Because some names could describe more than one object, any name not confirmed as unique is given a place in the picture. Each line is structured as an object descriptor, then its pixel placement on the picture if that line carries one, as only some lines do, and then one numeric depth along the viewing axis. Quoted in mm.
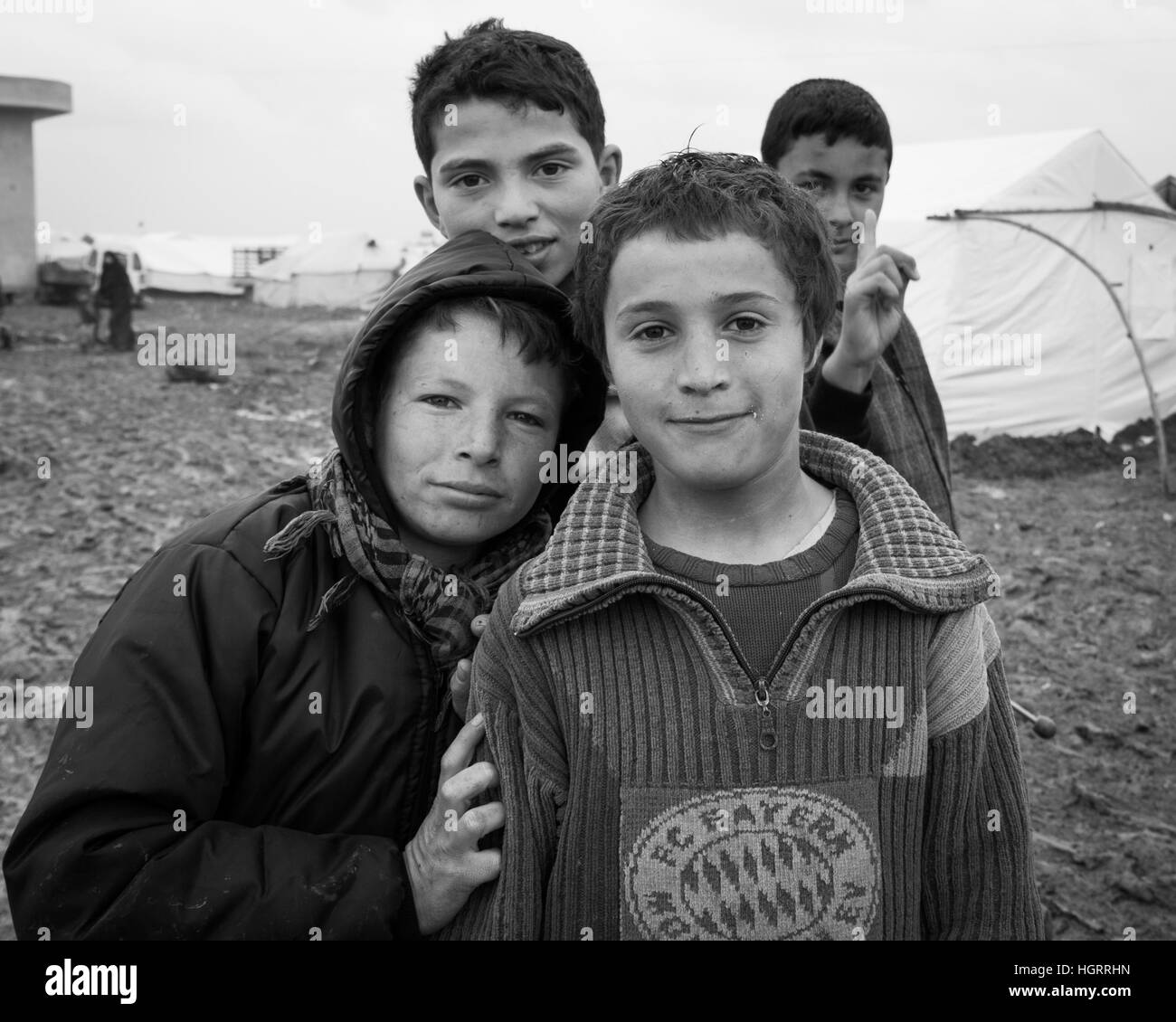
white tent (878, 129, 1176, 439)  10227
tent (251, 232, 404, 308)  29078
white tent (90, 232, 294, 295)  32969
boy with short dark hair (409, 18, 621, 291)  2219
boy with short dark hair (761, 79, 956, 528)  2256
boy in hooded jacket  1471
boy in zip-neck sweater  1477
